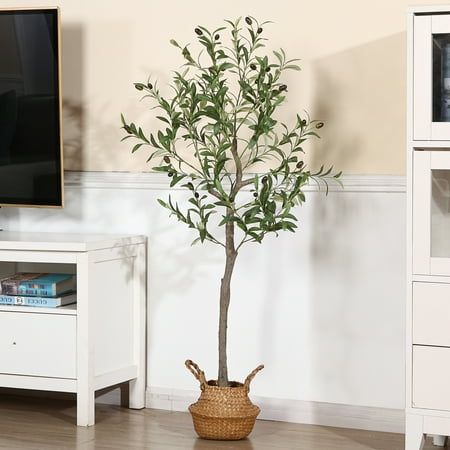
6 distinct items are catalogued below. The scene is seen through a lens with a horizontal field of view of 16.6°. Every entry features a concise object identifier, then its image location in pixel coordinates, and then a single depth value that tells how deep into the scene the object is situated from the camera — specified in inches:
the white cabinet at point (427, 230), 171.0
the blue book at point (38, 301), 201.1
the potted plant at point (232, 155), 187.4
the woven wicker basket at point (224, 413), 189.2
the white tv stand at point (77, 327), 196.7
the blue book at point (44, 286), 201.7
